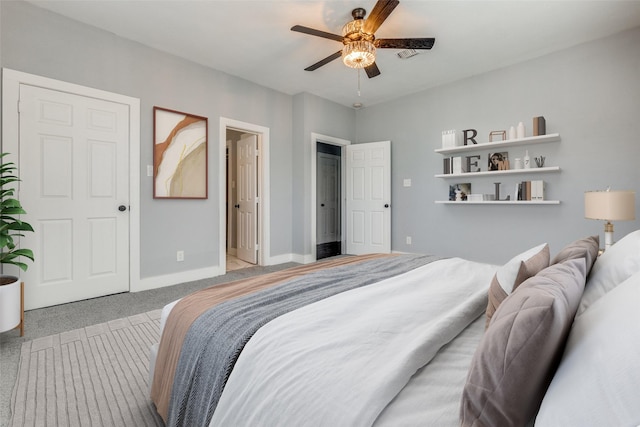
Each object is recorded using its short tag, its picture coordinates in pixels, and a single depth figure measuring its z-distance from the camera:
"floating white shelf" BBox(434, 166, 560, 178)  3.57
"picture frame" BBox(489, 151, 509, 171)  3.94
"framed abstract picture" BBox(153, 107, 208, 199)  3.51
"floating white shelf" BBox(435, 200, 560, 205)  3.54
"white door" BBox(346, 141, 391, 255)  5.07
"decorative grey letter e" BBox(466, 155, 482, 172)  4.22
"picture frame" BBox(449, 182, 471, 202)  4.35
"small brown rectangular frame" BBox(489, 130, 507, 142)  3.97
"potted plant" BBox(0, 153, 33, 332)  2.05
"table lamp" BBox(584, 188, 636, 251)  2.54
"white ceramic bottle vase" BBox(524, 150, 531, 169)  3.75
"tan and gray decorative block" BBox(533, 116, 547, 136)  3.62
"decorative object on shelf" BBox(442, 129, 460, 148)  4.32
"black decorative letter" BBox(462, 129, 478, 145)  4.16
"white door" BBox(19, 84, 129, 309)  2.76
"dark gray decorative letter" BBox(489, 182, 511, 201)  4.00
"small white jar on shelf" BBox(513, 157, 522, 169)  3.85
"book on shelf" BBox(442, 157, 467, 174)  4.28
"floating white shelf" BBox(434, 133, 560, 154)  3.56
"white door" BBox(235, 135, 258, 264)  4.75
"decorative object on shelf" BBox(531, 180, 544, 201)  3.64
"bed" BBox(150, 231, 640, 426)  0.54
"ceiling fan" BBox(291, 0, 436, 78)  2.72
